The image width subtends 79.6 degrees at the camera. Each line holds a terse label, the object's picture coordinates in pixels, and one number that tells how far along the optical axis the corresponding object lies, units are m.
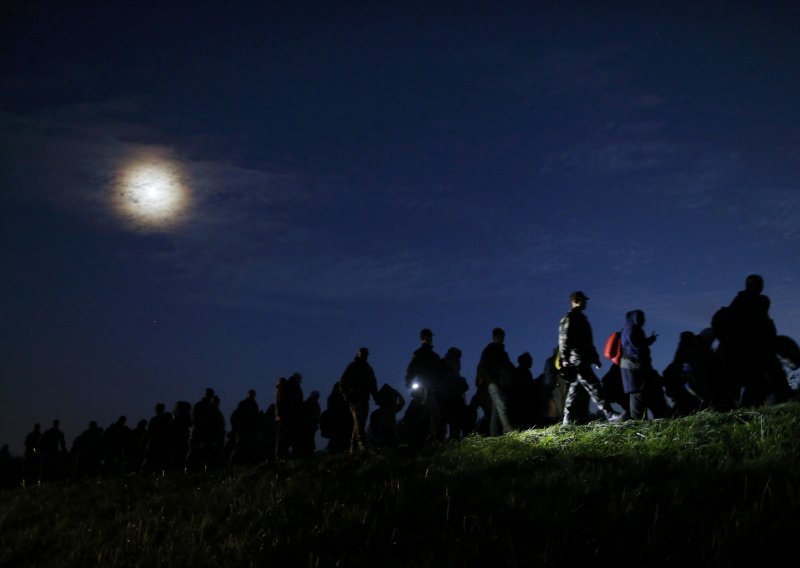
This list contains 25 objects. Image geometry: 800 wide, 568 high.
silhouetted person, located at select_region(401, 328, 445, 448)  8.72
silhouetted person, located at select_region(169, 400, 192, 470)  12.88
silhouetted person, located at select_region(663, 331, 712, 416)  7.80
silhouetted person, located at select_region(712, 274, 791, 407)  6.65
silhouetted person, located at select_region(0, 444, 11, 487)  16.21
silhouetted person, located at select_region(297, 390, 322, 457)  11.34
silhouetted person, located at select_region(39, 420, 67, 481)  14.92
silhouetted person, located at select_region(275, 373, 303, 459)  10.87
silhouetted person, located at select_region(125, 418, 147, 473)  14.61
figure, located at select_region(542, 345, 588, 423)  9.03
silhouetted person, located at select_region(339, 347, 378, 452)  9.31
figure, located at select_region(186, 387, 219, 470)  12.12
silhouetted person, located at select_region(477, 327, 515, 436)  8.05
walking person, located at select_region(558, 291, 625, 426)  6.98
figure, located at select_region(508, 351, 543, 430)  9.05
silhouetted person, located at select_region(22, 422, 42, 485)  14.98
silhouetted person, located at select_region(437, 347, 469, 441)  8.84
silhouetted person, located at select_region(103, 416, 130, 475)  15.57
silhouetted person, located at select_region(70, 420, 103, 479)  15.63
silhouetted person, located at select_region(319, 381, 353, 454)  11.03
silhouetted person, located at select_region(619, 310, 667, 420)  7.27
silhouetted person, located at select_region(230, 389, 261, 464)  12.09
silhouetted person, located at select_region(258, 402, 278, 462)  13.38
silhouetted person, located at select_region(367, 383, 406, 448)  11.09
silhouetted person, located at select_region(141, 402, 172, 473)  12.82
